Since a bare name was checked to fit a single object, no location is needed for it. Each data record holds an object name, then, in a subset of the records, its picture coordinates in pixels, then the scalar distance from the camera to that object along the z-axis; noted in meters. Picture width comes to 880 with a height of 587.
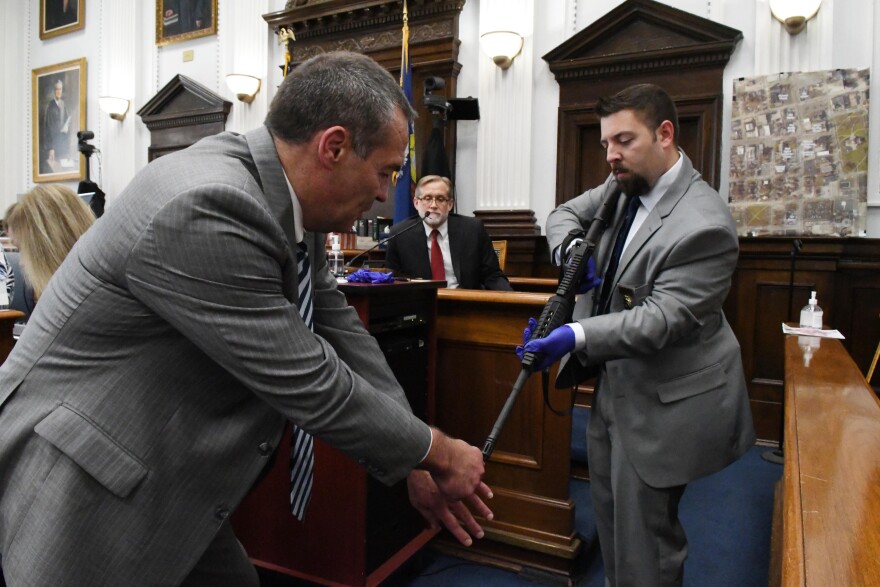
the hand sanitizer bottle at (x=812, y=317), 3.20
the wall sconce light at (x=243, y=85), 6.50
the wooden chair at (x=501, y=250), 5.07
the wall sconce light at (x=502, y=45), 5.07
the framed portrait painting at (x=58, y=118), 8.04
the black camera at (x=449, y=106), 4.94
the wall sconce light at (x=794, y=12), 4.09
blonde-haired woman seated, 2.17
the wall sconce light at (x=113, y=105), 7.44
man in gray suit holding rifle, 1.54
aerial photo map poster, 3.99
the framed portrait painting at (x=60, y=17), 8.02
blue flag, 5.28
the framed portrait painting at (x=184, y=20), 7.07
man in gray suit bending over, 0.90
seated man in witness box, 3.54
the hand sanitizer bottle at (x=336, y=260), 2.43
